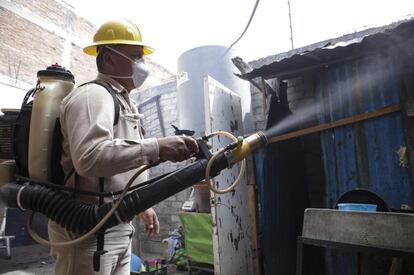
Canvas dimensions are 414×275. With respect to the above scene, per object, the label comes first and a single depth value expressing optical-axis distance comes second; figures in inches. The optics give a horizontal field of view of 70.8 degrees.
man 50.0
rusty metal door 140.6
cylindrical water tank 201.8
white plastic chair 236.5
